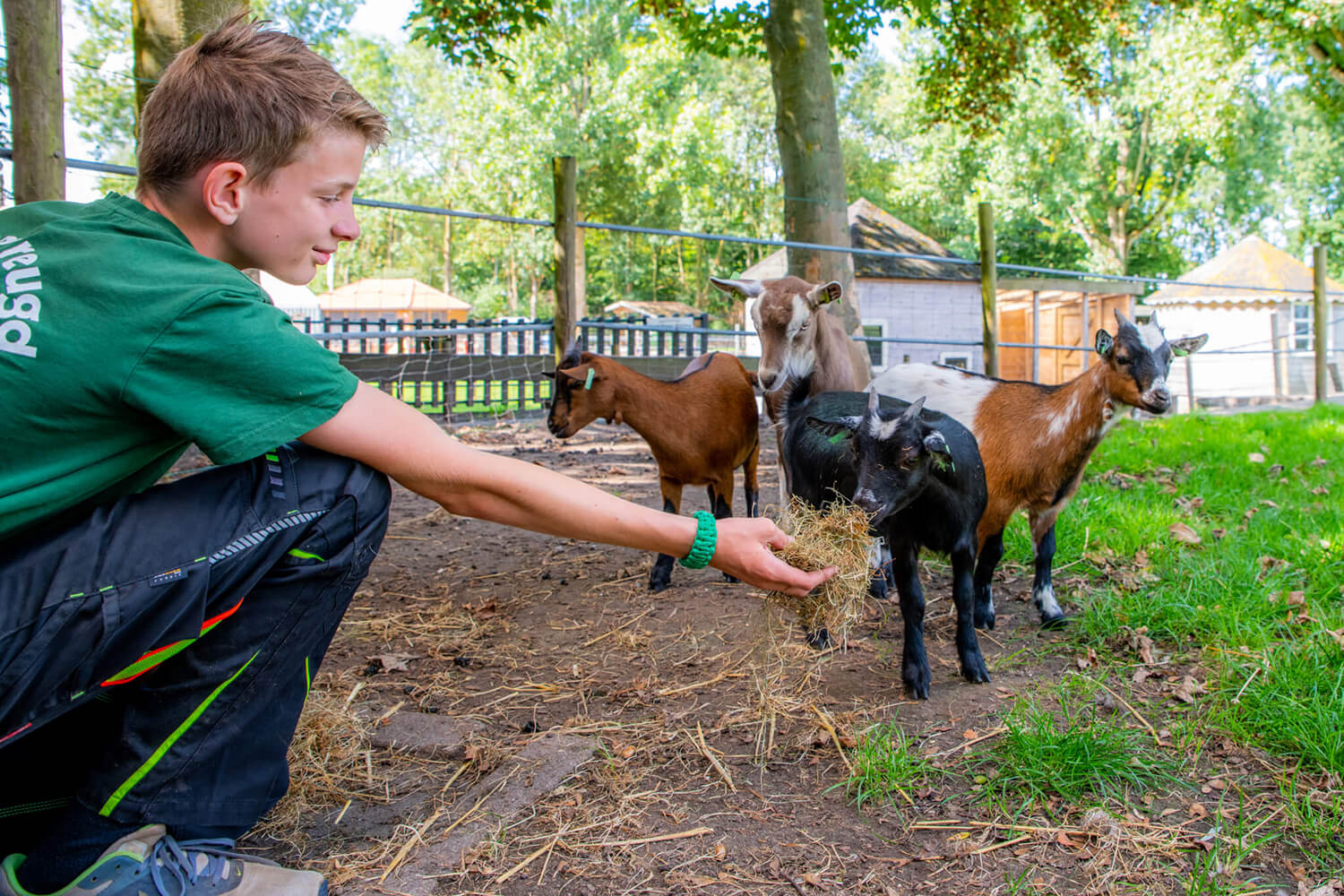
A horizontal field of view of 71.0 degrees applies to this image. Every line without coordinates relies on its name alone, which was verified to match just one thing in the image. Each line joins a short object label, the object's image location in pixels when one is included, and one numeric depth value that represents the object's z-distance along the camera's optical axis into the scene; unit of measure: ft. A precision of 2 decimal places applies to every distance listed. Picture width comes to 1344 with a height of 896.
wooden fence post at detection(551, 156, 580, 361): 21.67
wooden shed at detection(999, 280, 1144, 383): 82.94
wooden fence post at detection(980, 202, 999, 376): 27.78
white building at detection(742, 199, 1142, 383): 71.67
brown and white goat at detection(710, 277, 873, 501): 15.80
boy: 4.93
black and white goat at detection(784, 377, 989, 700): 10.29
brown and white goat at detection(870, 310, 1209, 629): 12.73
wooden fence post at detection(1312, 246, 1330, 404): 40.68
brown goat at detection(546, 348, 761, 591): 15.03
